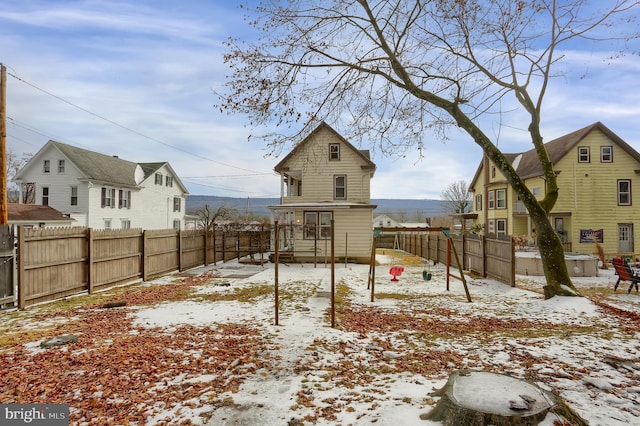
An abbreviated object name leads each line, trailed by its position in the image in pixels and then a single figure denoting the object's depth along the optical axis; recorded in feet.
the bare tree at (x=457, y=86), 30.53
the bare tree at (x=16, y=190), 115.14
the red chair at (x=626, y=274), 36.76
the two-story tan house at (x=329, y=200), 67.82
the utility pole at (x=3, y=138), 32.53
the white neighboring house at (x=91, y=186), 93.61
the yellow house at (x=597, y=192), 78.95
